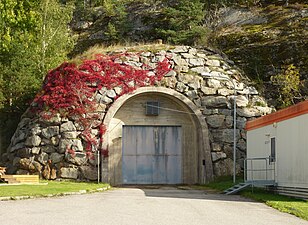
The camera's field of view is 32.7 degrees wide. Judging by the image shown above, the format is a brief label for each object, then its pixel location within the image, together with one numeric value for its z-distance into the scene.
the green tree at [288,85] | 26.90
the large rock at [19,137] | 25.16
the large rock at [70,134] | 24.09
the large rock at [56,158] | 23.94
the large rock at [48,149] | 24.14
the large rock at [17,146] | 24.89
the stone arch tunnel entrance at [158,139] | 25.25
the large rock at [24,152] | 24.33
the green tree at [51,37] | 31.97
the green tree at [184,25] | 35.59
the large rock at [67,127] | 24.25
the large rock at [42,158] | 24.00
